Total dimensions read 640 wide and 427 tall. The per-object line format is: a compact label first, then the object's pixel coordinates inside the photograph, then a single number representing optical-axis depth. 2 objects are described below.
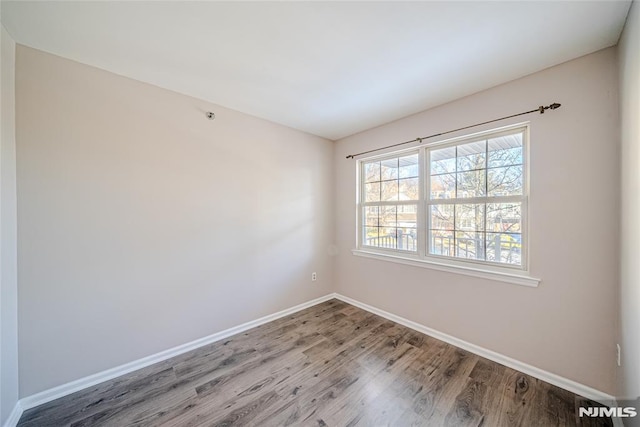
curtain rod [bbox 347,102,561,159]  1.82
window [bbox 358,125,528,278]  2.09
